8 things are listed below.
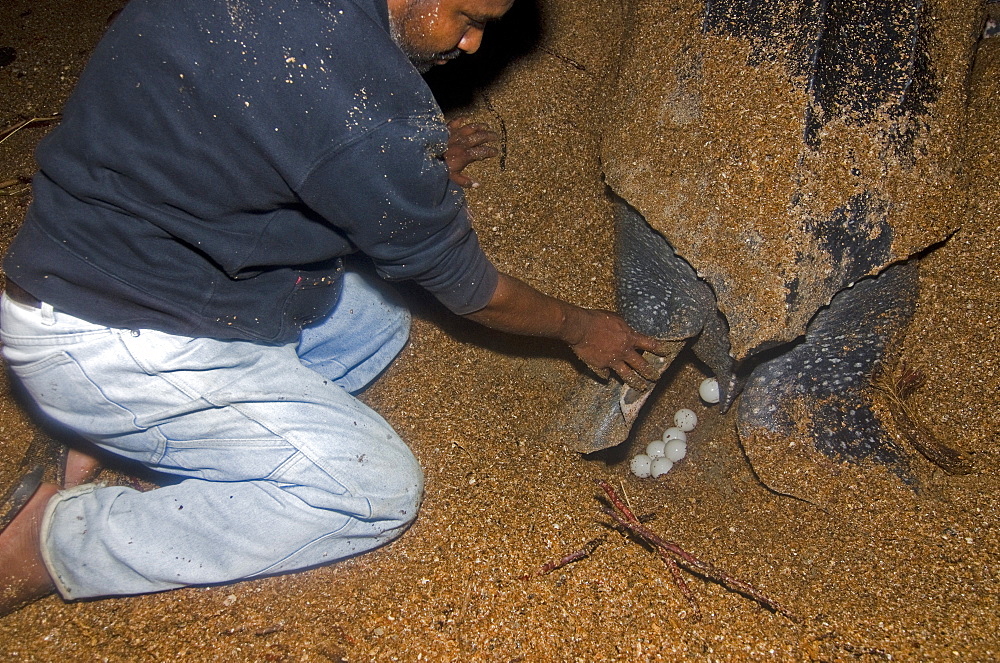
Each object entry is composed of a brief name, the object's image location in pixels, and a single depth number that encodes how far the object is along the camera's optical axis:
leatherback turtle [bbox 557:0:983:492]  1.34
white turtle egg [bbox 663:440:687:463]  1.74
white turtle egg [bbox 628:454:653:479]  1.72
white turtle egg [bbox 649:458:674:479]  1.72
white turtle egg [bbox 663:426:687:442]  1.78
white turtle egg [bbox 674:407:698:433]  1.81
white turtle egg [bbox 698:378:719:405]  1.75
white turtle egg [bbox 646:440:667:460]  1.77
